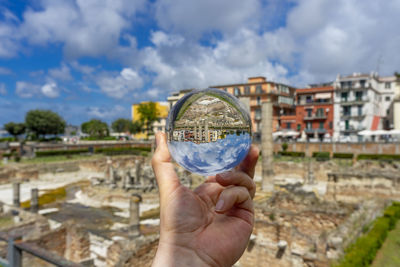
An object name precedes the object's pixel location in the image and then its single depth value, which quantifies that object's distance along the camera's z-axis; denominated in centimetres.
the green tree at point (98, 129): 8800
